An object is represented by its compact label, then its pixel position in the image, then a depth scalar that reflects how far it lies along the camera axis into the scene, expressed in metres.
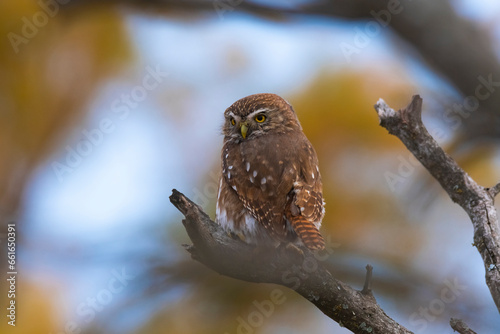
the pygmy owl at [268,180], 9.13
